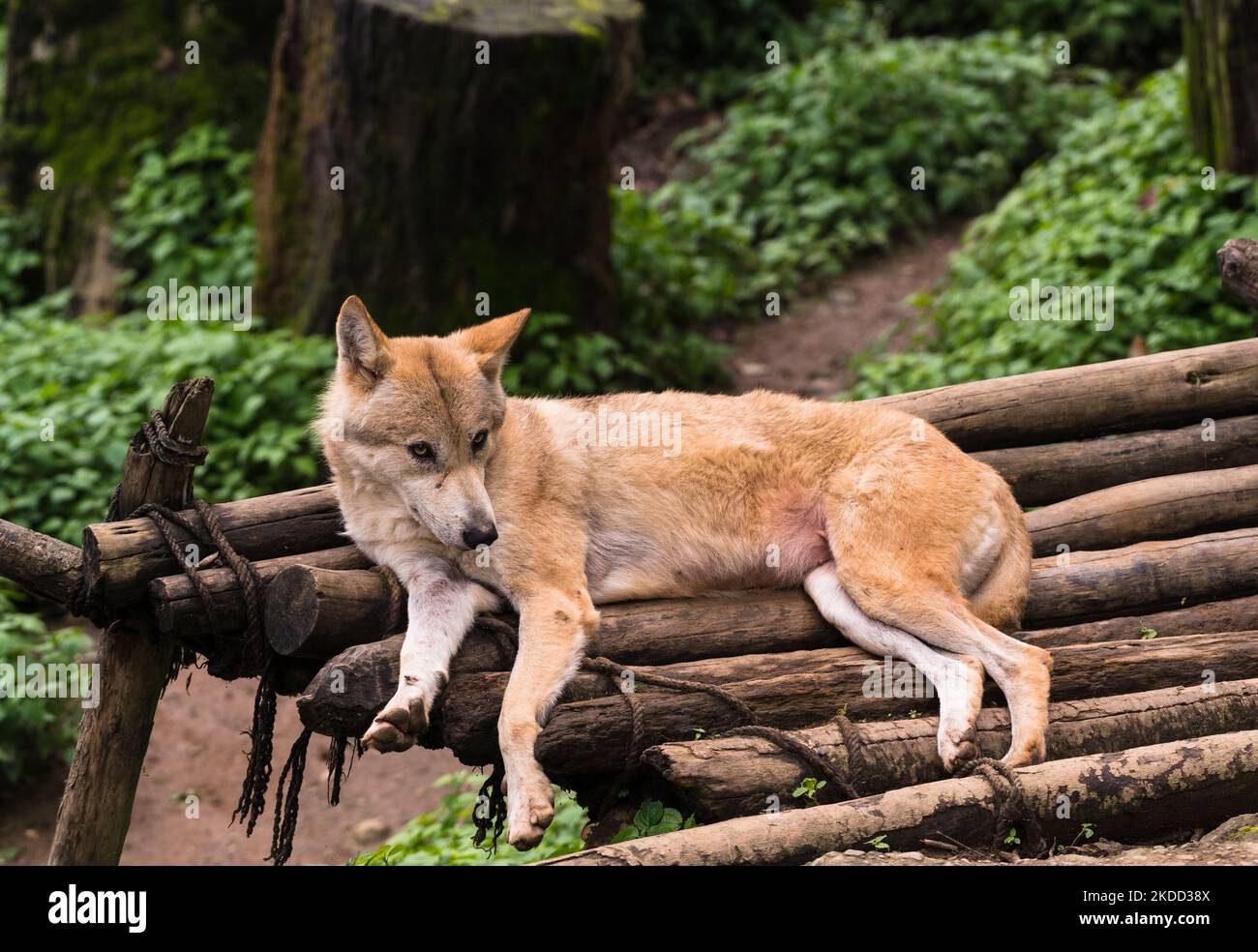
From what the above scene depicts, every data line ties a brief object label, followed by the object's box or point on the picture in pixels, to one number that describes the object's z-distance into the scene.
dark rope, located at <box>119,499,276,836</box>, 9.92
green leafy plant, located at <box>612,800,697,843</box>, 9.18
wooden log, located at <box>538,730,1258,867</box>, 8.28
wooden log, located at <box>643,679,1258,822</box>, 8.82
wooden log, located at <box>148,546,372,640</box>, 9.84
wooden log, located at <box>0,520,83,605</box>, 9.88
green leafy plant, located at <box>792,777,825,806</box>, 8.95
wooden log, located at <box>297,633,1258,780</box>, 9.24
